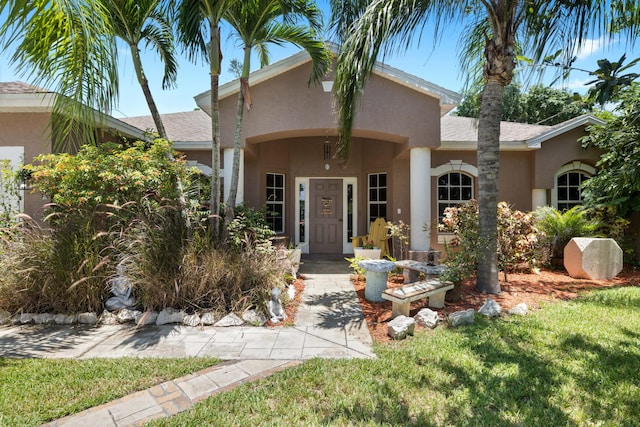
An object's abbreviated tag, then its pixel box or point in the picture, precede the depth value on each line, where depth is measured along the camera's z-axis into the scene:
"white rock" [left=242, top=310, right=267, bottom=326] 4.68
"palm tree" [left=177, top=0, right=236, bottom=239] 5.51
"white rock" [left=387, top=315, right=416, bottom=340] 4.09
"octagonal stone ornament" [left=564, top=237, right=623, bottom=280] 6.87
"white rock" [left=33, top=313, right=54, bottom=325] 4.56
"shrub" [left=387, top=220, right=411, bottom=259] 7.67
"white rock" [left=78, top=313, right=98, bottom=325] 4.63
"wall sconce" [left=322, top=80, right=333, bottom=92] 7.67
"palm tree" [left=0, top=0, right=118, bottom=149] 2.94
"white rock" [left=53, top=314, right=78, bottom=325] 4.59
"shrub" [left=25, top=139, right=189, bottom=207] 5.21
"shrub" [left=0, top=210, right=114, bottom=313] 4.66
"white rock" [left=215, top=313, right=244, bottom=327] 4.60
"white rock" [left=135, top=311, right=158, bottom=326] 4.56
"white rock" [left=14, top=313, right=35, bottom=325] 4.55
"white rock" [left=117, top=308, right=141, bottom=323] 4.66
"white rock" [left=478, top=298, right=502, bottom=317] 4.67
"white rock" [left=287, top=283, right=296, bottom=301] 5.74
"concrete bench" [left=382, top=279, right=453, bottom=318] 4.57
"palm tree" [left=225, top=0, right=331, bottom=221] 6.04
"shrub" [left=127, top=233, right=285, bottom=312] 4.73
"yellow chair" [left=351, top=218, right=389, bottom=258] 9.48
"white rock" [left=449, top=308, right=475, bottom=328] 4.41
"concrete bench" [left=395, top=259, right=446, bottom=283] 5.66
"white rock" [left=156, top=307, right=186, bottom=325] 4.62
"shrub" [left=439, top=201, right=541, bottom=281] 5.73
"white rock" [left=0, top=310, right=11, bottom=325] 4.54
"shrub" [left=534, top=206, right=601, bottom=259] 7.92
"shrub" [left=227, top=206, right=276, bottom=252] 5.79
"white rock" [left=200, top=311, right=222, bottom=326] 4.62
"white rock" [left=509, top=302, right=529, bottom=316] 4.74
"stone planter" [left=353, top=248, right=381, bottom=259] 8.62
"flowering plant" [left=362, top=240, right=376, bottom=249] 8.98
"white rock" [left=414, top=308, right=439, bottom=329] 4.43
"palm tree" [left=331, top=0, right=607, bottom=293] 4.91
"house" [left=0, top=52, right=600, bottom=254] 7.70
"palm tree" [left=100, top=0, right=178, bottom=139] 5.55
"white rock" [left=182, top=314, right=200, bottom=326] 4.60
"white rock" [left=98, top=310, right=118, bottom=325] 4.64
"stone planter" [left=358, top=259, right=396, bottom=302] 5.66
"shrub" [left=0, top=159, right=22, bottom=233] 5.91
